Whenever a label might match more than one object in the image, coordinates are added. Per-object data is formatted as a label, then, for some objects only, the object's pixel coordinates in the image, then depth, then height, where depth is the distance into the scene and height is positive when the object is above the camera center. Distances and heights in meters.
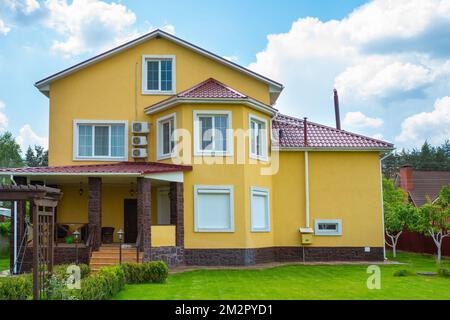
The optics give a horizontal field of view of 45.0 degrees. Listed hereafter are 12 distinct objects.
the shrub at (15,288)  10.38 -1.43
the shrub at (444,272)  15.83 -1.85
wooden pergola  8.95 -0.18
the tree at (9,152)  55.69 +6.36
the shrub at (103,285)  10.18 -1.45
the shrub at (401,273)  16.14 -1.88
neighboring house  38.78 +1.96
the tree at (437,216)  20.81 -0.26
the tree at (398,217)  22.86 -0.33
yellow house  19.47 +2.18
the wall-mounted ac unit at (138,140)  20.74 +2.74
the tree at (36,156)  75.42 +8.21
